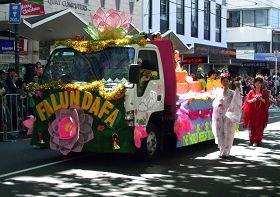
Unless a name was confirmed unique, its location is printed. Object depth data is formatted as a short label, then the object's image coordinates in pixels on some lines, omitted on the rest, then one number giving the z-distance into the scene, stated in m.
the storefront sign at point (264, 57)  47.66
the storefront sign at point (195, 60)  31.48
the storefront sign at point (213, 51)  32.22
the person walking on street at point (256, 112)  11.95
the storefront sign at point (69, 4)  24.23
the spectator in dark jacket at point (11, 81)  14.08
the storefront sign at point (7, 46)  17.81
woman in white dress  10.17
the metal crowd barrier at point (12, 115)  13.02
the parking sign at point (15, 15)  15.27
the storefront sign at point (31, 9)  19.52
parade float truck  8.60
